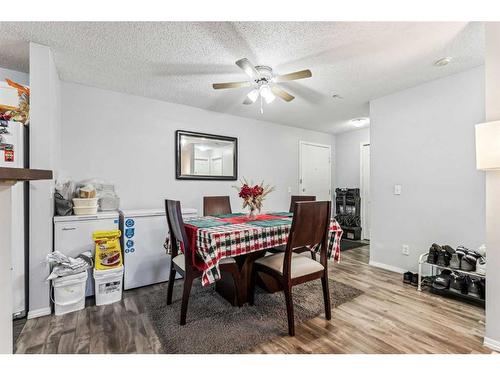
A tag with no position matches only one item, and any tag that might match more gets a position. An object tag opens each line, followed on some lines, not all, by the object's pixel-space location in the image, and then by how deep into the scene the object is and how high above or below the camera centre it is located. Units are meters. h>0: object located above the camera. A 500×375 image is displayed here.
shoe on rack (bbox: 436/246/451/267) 2.39 -0.72
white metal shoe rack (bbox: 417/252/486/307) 2.17 -1.02
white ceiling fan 2.07 +0.95
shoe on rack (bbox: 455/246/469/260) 2.28 -0.63
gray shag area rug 1.67 -1.09
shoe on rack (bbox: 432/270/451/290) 2.36 -0.94
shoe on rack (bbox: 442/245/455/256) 2.41 -0.64
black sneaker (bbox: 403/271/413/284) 2.68 -1.02
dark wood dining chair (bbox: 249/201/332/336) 1.75 -0.60
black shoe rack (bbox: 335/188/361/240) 4.80 -0.54
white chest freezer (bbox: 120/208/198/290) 2.60 -0.68
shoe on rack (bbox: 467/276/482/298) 2.20 -0.94
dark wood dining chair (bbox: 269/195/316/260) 2.56 -0.64
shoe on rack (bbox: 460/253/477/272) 2.19 -0.70
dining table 1.76 -0.44
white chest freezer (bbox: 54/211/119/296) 2.27 -0.45
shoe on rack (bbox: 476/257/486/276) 2.13 -0.72
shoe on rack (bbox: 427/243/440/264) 2.48 -0.70
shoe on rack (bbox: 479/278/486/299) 2.17 -0.91
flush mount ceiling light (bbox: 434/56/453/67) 2.23 +1.20
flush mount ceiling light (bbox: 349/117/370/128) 4.18 +1.18
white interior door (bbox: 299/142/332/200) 4.88 +0.36
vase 2.50 -0.28
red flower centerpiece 2.44 -0.11
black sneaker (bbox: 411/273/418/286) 2.64 -1.04
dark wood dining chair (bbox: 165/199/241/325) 1.88 -0.64
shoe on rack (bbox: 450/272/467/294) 2.28 -0.94
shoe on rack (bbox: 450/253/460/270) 2.27 -0.72
